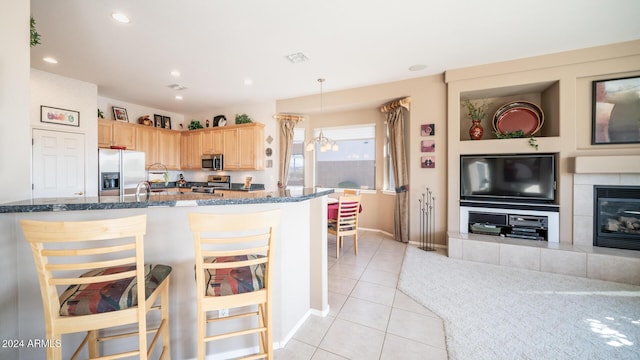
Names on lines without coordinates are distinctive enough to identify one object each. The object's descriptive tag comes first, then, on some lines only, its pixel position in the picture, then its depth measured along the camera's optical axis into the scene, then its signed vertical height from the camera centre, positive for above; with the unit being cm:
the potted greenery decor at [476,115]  368 +107
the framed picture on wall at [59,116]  347 +101
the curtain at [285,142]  515 +83
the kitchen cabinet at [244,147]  516 +75
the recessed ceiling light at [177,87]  412 +172
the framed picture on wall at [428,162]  383 +28
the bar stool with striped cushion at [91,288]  93 -53
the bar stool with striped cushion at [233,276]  112 -56
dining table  362 -54
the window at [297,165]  548 +32
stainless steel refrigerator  412 +15
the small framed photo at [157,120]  554 +145
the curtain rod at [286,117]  513 +142
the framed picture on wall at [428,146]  382 +56
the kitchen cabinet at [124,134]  458 +93
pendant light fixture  399 +63
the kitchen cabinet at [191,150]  575 +74
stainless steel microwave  548 +41
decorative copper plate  351 +97
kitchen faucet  154 -7
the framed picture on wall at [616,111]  286 +87
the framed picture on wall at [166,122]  571 +145
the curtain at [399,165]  411 +24
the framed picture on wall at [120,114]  479 +140
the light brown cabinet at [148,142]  501 +83
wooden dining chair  348 -65
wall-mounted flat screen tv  322 +1
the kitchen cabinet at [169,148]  548 +76
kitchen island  123 -53
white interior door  342 +23
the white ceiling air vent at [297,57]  311 +172
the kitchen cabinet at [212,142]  550 +91
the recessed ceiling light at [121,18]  226 +166
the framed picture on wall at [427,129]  382 +84
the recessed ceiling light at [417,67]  346 +175
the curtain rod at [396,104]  405 +140
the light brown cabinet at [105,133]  438 +91
